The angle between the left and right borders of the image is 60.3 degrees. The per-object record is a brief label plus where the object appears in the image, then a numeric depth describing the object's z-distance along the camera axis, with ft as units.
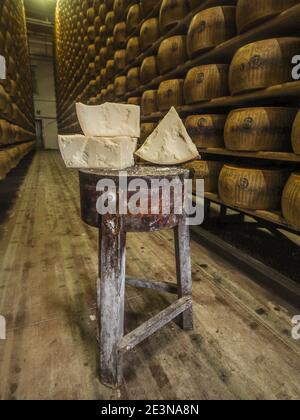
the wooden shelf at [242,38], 5.38
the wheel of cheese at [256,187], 6.08
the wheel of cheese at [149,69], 11.63
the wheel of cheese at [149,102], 11.57
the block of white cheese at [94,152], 3.73
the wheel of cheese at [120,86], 15.29
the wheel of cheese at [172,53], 9.30
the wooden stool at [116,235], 3.28
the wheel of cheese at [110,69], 17.53
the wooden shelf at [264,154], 5.22
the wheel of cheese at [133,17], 12.76
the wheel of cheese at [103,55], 18.78
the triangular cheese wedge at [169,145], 4.33
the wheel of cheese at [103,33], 18.38
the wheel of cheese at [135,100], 13.78
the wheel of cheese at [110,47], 17.22
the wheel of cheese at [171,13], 9.06
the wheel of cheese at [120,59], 15.43
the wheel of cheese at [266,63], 5.64
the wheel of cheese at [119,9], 14.76
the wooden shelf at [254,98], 5.25
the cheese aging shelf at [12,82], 12.86
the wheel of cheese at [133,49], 13.20
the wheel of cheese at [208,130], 7.80
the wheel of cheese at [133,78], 13.76
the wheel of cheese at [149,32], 11.05
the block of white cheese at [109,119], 3.99
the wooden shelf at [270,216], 5.61
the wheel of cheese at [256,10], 5.56
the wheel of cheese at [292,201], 5.11
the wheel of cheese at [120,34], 14.98
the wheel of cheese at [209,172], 7.94
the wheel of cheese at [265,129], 5.90
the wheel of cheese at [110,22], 16.54
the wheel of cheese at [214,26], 7.24
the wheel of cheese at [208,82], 7.50
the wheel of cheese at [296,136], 4.99
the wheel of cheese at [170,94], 9.46
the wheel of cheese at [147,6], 11.39
